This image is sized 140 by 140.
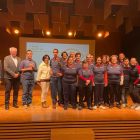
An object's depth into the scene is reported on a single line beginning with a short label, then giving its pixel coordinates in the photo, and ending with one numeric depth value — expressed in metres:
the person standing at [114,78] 3.10
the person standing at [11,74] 2.94
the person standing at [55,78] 3.09
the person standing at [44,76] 3.13
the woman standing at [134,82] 3.11
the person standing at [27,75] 3.05
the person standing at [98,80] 3.11
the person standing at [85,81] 2.95
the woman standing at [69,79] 2.97
